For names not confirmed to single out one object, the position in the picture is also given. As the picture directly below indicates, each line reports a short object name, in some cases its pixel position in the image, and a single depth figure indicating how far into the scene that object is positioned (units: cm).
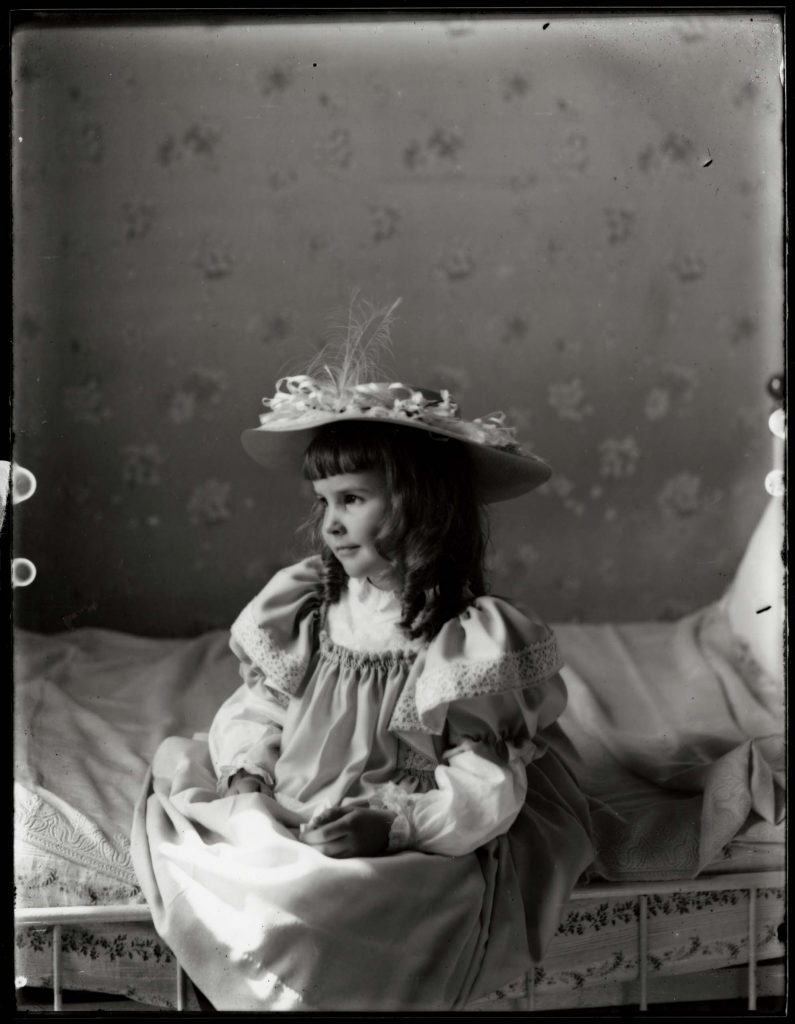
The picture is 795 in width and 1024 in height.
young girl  124
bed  135
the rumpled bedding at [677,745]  146
